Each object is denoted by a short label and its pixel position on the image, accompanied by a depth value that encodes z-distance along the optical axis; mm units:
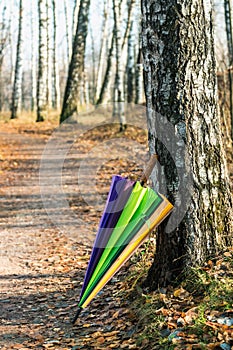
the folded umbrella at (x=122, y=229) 3803
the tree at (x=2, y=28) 17759
